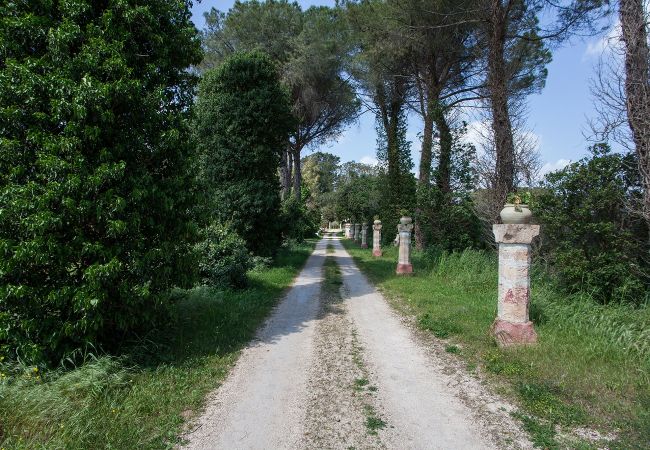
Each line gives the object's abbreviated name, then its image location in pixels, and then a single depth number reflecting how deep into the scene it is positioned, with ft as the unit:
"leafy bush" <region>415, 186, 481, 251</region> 48.29
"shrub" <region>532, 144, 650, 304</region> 20.20
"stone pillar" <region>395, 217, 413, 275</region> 37.58
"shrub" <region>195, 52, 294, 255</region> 40.05
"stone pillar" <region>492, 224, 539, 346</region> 16.44
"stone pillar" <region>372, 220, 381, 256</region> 60.64
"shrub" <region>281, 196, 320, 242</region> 46.06
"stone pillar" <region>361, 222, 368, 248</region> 84.28
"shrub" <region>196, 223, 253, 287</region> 28.14
